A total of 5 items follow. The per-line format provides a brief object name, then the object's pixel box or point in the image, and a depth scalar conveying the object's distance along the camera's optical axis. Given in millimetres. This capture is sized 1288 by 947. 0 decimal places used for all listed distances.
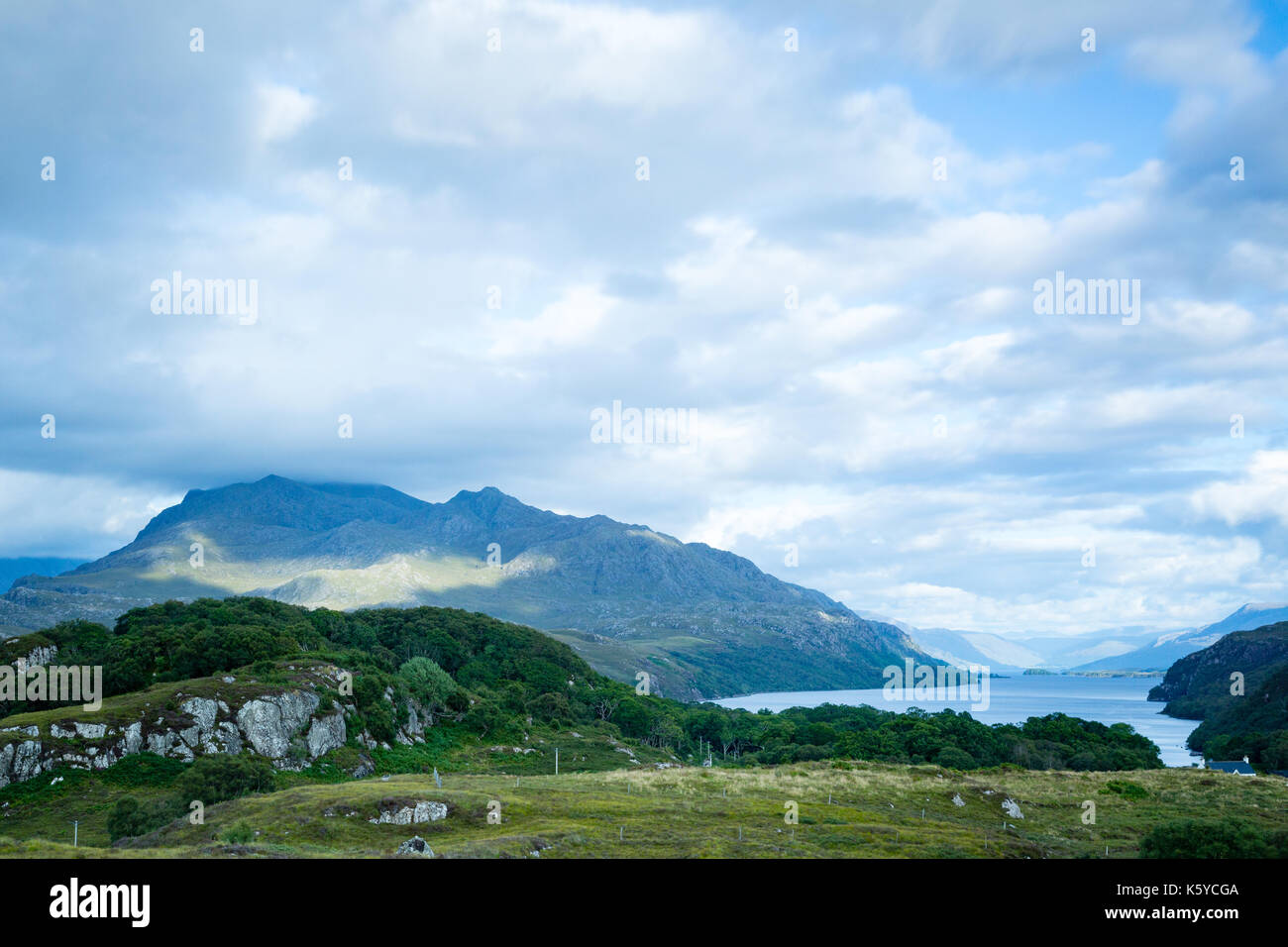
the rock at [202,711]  100938
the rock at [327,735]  109250
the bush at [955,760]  149125
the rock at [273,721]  103625
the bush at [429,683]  150250
